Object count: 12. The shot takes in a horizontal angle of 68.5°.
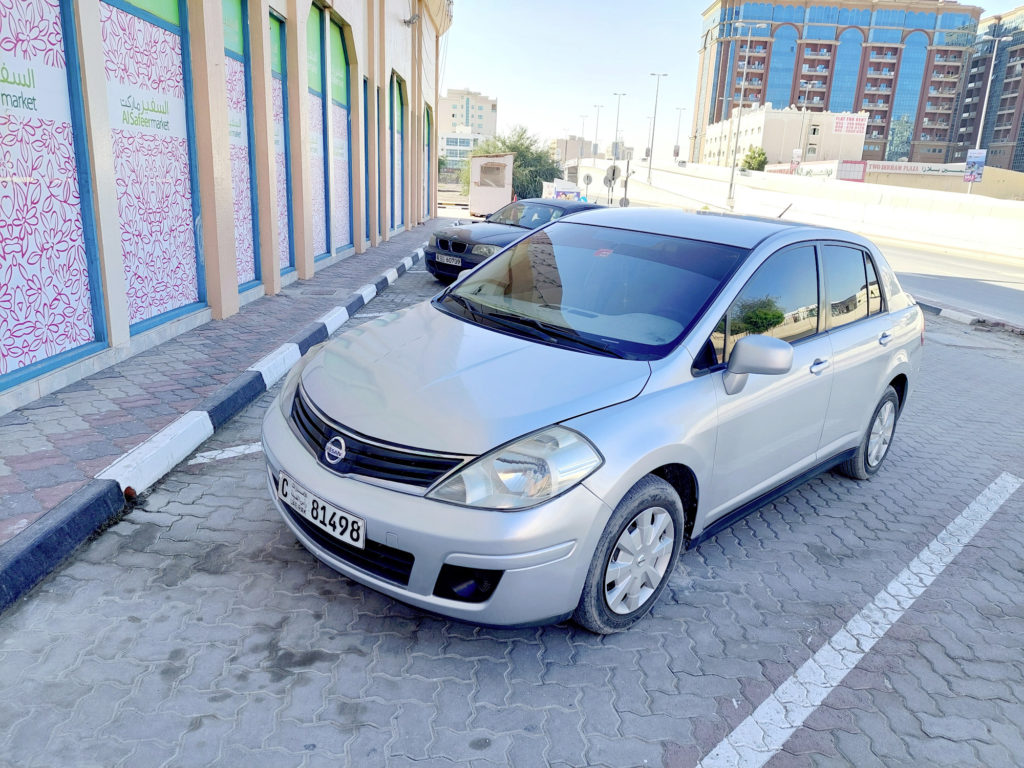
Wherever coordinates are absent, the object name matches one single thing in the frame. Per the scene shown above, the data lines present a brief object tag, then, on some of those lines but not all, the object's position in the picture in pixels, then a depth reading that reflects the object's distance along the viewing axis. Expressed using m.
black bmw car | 10.78
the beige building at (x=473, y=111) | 185.25
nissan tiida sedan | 2.59
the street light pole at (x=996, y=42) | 103.11
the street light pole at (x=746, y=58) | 98.75
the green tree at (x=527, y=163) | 63.66
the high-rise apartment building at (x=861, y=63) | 106.00
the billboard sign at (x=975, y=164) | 55.97
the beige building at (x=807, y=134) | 85.25
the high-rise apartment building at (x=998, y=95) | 100.31
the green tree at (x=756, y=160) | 83.12
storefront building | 4.95
